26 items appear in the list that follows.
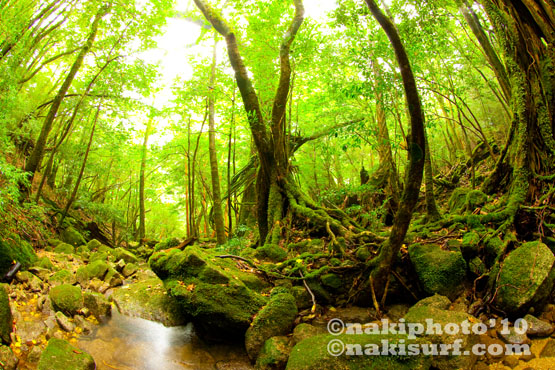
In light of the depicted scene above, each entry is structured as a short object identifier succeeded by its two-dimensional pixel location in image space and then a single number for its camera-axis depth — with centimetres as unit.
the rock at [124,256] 998
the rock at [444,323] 283
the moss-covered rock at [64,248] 859
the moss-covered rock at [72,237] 1062
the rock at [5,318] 337
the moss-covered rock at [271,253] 580
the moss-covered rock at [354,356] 281
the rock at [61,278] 567
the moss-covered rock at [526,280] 313
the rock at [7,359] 299
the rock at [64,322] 423
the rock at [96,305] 500
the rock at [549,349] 273
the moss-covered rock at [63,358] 308
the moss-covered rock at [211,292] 410
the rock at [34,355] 329
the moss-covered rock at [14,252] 512
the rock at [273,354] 334
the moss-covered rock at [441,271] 393
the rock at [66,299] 460
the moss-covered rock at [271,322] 374
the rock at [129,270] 827
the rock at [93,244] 1108
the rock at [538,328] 295
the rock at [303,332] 371
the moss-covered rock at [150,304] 502
